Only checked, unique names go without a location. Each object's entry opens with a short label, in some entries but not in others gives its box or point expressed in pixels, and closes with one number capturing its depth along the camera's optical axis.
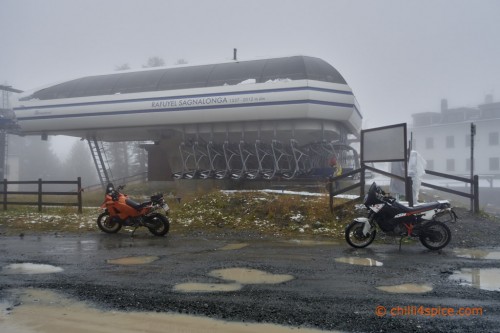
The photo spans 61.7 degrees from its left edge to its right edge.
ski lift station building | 18.50
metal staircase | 24.82
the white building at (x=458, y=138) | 50.72
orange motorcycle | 10.50
